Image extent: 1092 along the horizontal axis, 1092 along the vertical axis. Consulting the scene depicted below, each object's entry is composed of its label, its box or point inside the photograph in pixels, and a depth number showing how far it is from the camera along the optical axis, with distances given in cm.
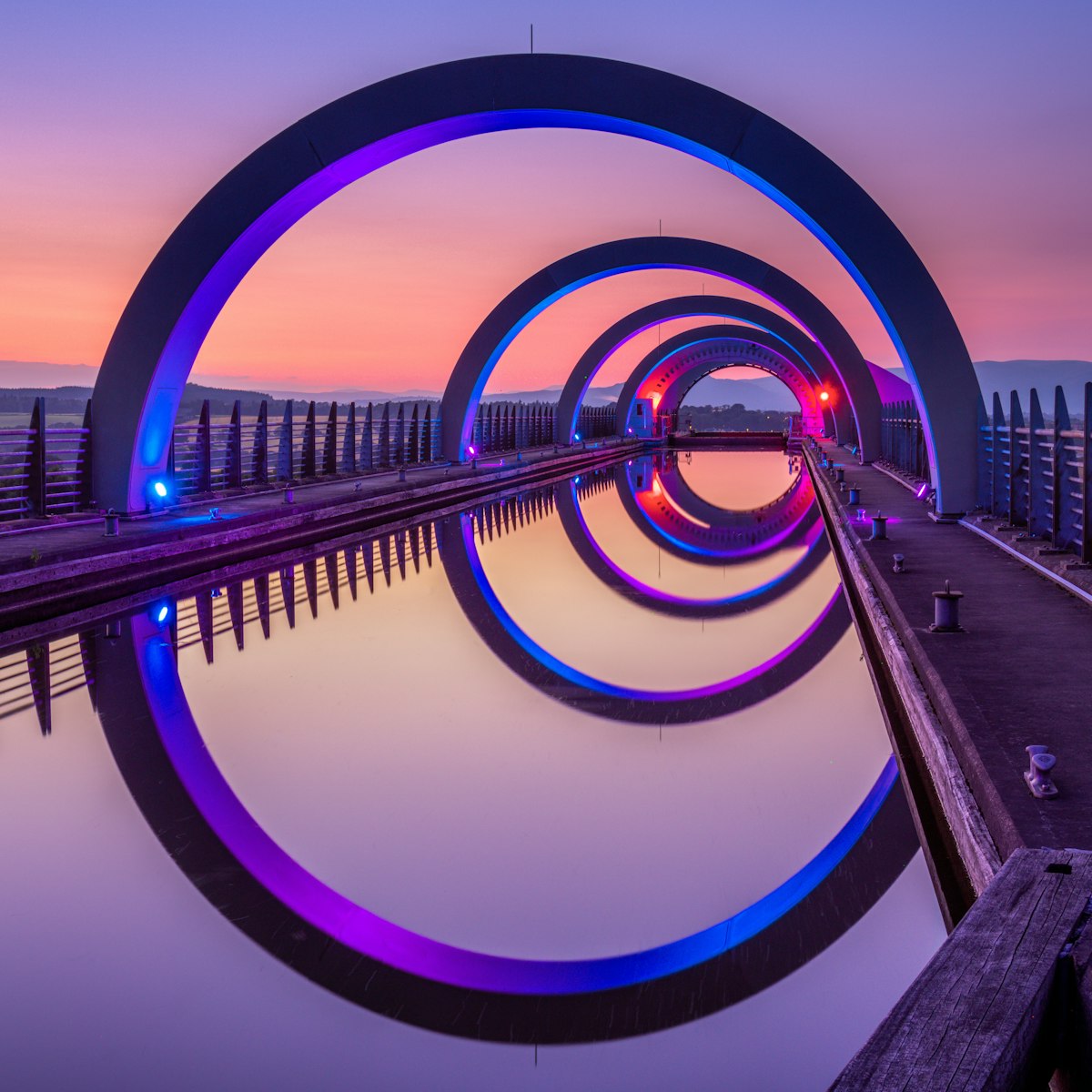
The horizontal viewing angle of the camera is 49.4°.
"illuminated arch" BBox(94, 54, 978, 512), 1432
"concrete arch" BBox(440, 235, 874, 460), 2811
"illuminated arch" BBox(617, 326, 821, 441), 5072
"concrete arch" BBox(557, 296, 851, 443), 3984
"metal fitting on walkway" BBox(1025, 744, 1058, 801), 387
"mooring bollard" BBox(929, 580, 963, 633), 696
